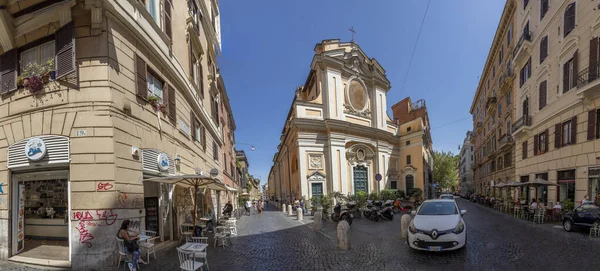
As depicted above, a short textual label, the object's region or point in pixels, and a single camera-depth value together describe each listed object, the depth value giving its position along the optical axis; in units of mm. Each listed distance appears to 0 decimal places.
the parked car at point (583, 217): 10328
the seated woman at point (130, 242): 6664
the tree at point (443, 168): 60562
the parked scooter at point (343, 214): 14852
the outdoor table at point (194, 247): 6112
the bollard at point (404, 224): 10359
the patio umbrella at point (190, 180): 8344
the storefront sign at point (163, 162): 9336
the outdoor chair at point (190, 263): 5712
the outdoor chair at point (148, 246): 7566
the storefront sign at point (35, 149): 7234
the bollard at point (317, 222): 13792
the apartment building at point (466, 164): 77062
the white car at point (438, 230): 7562
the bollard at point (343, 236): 9000
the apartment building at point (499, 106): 25375
